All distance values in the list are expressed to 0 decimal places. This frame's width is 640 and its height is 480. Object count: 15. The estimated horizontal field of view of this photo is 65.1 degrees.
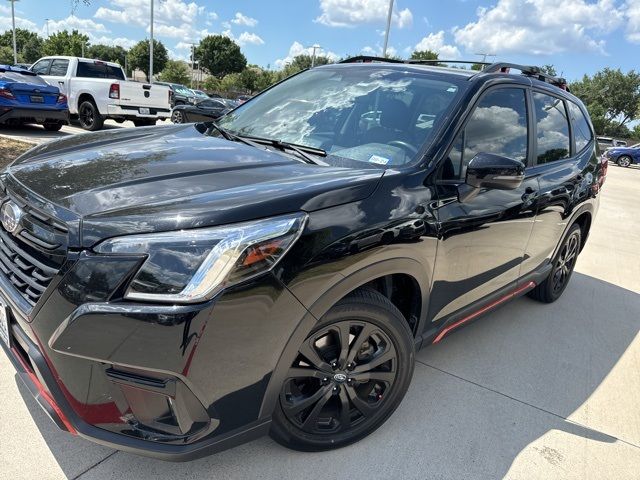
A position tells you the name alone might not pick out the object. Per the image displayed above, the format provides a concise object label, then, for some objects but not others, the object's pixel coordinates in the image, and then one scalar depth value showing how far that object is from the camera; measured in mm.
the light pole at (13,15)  42034
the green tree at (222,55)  72500
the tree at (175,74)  63969
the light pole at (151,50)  30881
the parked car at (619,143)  32097
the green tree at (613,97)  56844
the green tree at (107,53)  86062
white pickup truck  12219
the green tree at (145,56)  73375
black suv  1679
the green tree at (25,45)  81138
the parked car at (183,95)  28878
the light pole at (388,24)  20558
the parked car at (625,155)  27562
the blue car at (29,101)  10234
